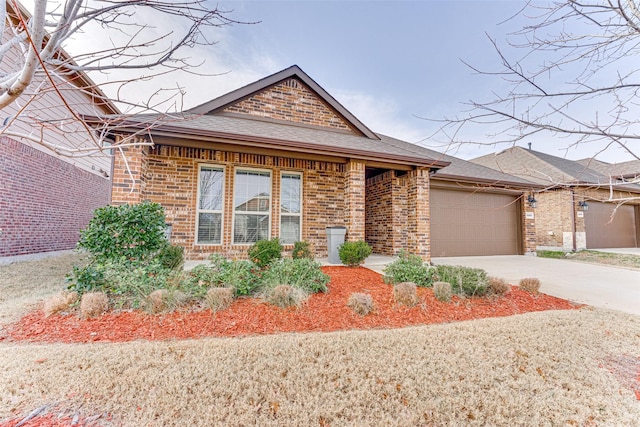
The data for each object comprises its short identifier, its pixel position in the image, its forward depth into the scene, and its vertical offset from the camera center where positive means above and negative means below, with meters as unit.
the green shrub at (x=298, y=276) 4.38 -0.84
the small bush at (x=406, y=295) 4.05 -1.01
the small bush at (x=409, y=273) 5.03 -0.86
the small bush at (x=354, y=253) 6.52 -0.64
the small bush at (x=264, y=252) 5.65 -0.57
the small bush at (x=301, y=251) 6.53 -0.61
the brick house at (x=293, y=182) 6.58 +1.24
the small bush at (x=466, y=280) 4.57 -0.90
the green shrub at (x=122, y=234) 4.41 -0.17
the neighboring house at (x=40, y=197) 7.03 +0.79
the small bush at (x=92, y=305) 3.42 -1.03
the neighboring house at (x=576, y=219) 12.36 +0.49
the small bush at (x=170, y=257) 4.99 -0.62
